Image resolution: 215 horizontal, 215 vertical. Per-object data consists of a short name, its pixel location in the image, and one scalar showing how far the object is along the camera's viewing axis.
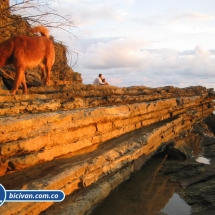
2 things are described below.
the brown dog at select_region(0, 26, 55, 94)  6.68
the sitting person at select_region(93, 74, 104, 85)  14.02
